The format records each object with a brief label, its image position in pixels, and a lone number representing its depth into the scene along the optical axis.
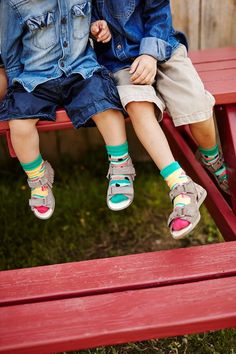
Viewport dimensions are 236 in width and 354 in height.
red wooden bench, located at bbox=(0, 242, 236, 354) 1.63
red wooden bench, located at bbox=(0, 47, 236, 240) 2.03
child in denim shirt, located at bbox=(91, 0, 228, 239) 1.97
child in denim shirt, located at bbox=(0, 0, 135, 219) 1.99
